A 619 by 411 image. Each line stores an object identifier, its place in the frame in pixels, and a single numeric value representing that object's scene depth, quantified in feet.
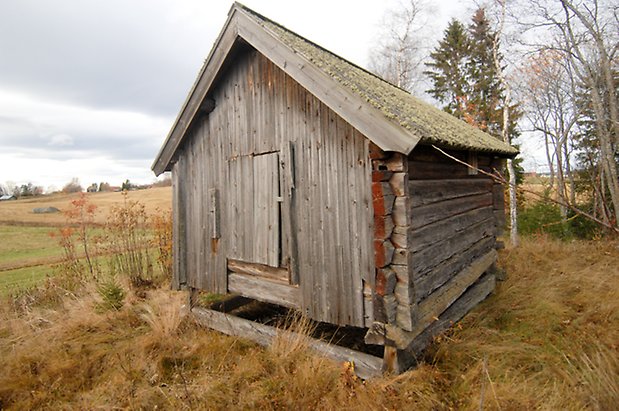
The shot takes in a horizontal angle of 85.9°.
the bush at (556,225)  41.75
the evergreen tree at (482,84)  55.98
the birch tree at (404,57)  52.24
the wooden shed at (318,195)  12.62
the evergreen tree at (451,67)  62.54
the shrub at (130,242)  29.73
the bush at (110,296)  23.00
